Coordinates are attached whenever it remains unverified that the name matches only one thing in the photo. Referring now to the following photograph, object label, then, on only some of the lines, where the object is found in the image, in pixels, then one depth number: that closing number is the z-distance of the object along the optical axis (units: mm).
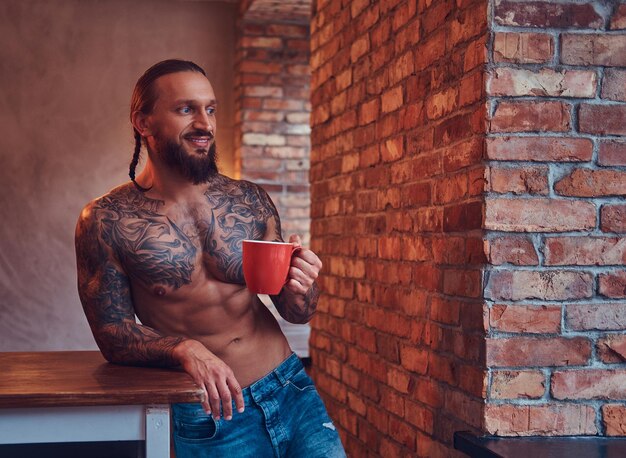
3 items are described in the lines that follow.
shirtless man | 2096
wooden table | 1581
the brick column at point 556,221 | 1938
